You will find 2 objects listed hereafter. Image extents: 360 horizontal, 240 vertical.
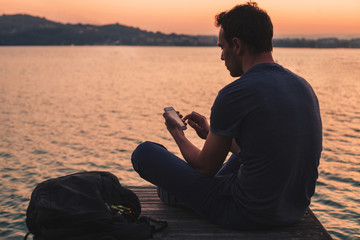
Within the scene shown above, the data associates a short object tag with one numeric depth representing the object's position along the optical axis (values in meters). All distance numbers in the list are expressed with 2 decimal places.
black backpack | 3.15
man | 3.02
